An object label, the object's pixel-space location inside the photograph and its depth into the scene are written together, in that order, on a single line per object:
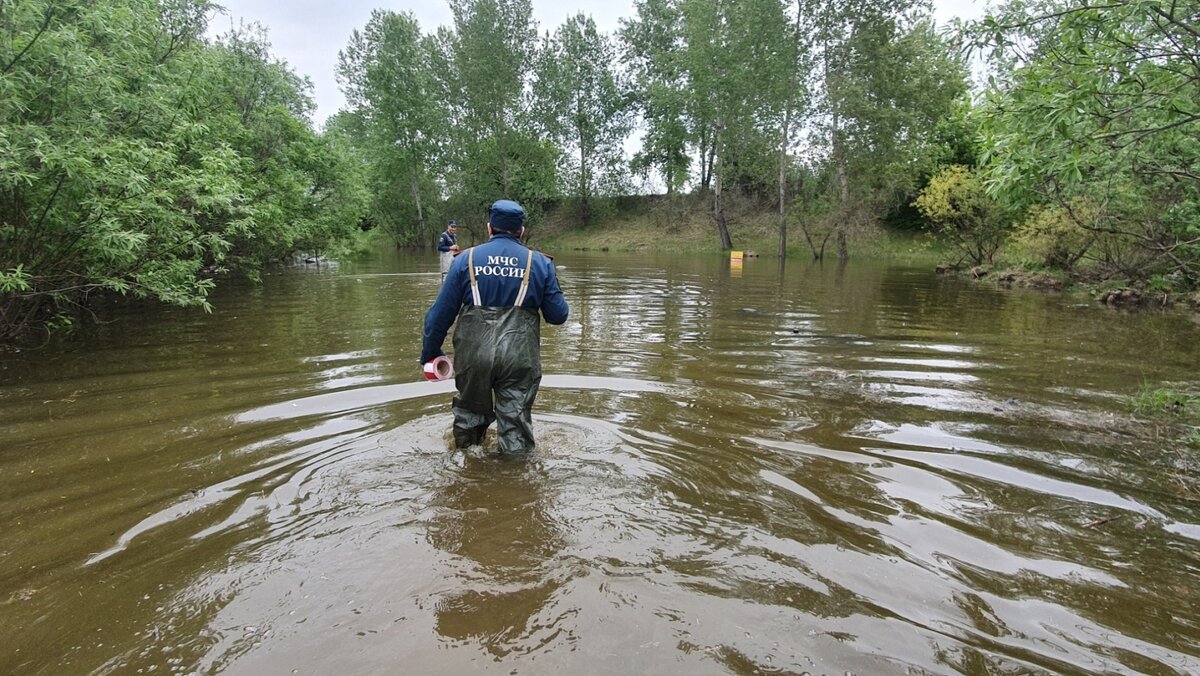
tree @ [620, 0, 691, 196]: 42.28
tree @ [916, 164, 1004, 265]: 20.92
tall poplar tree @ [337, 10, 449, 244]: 40.75
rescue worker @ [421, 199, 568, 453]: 4.28
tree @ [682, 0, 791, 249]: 27.23
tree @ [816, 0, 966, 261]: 25.34
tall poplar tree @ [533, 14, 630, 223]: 42.03
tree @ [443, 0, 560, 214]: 38.47
